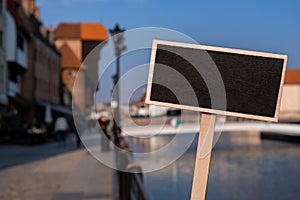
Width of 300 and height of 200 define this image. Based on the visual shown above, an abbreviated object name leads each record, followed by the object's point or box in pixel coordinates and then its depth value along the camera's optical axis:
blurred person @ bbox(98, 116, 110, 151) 17.99
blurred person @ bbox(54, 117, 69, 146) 25.16
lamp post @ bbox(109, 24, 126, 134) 16.58
